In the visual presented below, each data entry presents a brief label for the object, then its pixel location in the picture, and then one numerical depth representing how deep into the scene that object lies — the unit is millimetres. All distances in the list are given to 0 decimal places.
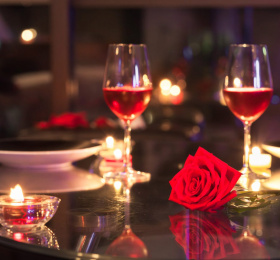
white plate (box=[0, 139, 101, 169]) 1295
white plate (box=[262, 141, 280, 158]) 1316
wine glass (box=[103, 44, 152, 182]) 1310
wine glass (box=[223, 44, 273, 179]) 1279
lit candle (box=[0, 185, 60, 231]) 990
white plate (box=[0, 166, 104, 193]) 1207
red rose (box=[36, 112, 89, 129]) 2068
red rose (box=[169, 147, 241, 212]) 1047
